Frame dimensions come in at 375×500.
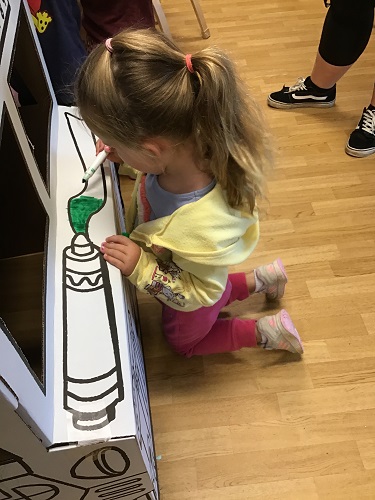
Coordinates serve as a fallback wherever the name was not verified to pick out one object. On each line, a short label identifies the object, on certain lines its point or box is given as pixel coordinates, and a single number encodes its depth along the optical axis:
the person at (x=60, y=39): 1.19
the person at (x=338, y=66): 1.53
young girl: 0.68
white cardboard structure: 0.64
